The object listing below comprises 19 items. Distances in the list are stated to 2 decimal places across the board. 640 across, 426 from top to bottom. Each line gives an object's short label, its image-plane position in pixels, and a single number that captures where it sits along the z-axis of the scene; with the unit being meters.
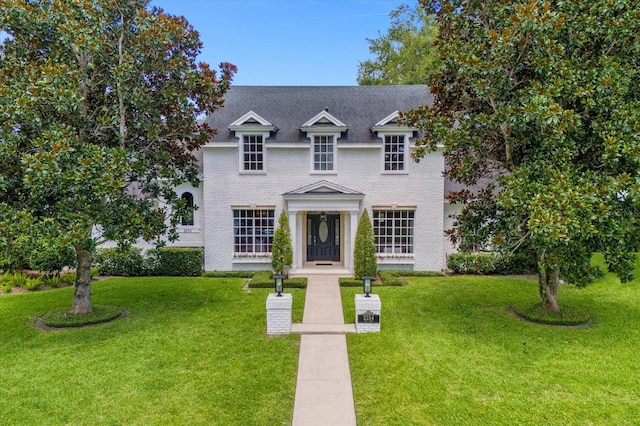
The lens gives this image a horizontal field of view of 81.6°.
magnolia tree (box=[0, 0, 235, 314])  8.98
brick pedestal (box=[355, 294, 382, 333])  10.05
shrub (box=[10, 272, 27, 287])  15.35
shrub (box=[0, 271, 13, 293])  14.89
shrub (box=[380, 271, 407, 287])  15.31
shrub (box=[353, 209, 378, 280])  16.20
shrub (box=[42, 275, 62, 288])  15.53
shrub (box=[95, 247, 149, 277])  17.41
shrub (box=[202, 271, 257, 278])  17.32
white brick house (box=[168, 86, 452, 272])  17.48
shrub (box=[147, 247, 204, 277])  17.39
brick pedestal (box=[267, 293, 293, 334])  9.91
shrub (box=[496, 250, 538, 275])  17.05
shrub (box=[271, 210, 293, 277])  16.45
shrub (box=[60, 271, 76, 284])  16.06
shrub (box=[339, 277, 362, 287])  15.45
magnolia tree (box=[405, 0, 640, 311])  8.29
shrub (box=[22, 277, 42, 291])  15.01
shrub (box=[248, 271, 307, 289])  14.99
